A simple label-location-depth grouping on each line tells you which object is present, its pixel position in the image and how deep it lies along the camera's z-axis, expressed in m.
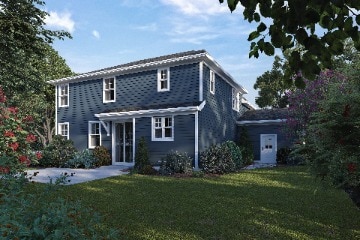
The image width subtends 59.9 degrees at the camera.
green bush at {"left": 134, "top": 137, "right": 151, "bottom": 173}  16.64
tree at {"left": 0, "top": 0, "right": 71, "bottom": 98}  14.13
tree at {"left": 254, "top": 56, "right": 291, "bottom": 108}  40.66
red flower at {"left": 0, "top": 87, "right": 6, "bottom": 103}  8.91
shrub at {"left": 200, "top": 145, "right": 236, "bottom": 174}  16.25
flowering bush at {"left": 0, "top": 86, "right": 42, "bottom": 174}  8.71
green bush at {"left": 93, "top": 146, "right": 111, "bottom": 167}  19.93
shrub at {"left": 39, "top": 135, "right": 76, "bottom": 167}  19.83
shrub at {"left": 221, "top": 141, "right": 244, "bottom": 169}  18.37
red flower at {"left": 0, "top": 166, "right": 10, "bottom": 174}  6.34
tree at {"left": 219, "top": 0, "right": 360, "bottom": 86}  2.89
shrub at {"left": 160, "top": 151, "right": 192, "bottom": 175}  15.74
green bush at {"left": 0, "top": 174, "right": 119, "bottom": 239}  2.69
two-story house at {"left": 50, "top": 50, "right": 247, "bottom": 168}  18.77
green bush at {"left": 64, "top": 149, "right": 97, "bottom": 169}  18.97
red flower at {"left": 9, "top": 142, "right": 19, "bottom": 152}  8.65
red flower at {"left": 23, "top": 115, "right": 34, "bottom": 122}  9.65
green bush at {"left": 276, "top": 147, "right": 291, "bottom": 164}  22.67
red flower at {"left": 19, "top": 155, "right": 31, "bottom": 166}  8.49
